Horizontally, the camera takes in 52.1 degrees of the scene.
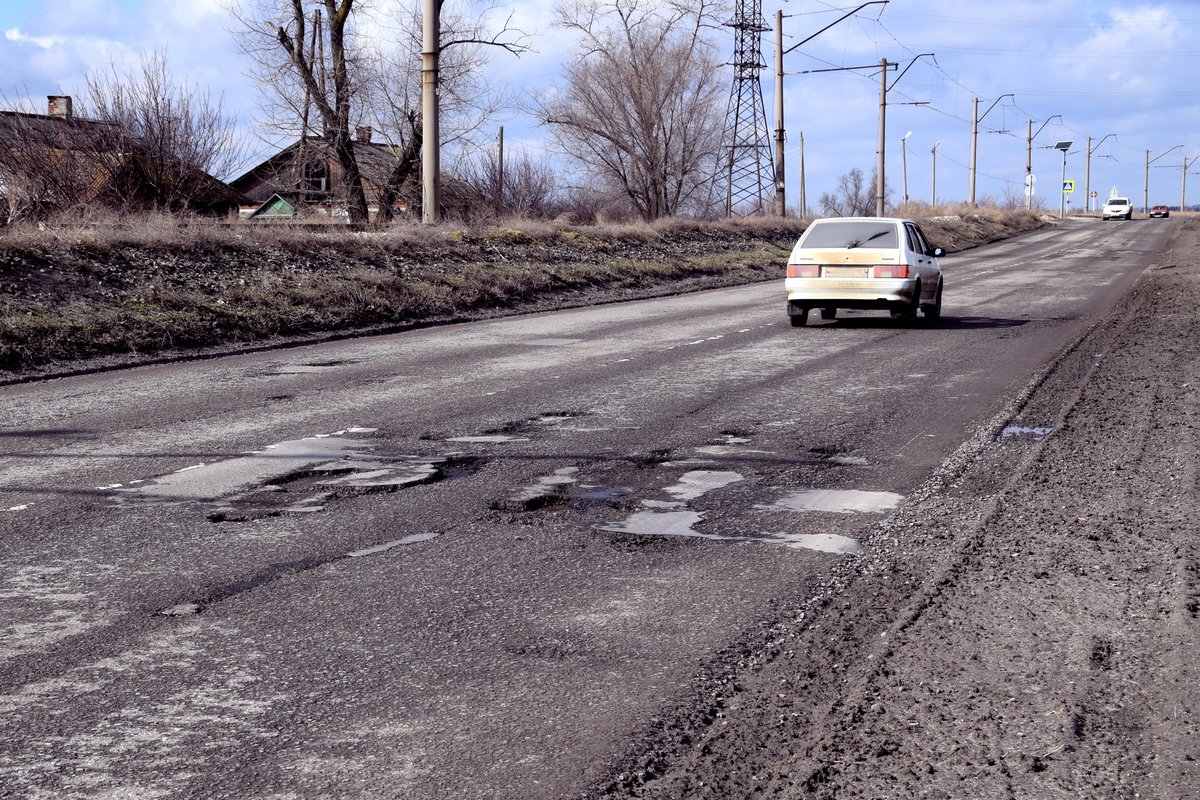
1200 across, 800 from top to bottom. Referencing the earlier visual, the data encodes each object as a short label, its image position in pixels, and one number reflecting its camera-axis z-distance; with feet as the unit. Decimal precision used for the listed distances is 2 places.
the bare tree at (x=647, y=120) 154.51
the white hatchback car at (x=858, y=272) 55.77
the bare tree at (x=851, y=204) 287.71
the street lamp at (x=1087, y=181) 396.57
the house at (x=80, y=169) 65.77
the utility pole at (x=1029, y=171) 301.63
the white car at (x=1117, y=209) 290.76
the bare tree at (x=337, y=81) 112.57
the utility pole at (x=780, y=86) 129.18
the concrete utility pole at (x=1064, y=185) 342.81
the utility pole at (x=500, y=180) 142.10
